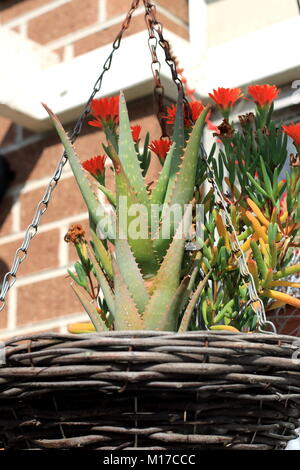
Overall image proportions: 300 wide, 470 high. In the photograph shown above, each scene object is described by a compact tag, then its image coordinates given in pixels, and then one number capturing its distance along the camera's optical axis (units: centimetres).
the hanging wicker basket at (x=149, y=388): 147
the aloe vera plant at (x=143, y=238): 158
